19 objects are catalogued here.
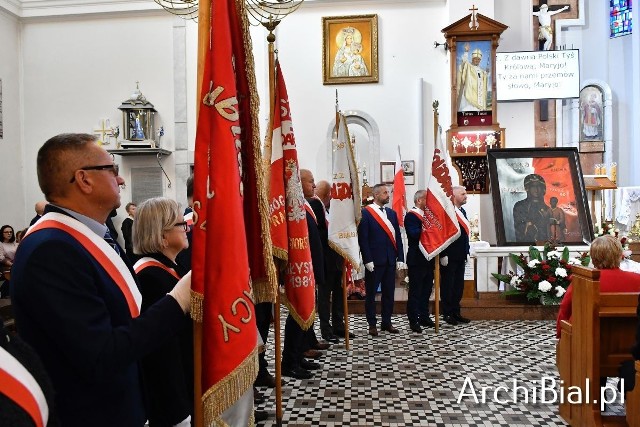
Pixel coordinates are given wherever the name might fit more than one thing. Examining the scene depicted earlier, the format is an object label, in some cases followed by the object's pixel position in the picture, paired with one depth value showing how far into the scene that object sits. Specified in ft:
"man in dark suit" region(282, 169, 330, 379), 14.52
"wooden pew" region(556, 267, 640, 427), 9.91
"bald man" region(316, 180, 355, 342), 18.10
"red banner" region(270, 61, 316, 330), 10.85
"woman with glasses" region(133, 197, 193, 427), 6.74
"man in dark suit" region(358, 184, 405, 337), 19.13
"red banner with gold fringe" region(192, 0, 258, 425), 5.57
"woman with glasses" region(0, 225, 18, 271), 24.47
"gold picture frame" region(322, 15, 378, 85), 32.17
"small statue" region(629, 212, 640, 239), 27.40
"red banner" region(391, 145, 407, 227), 28.30
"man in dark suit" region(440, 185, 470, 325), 20.45
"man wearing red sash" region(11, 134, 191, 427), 4.38
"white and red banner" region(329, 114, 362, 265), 17.34
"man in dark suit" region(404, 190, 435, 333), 19.97
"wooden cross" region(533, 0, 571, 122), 33.68
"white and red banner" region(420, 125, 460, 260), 19.21
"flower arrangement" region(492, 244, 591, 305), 20.81
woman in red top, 10.93
